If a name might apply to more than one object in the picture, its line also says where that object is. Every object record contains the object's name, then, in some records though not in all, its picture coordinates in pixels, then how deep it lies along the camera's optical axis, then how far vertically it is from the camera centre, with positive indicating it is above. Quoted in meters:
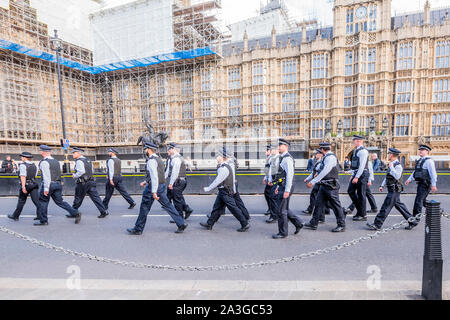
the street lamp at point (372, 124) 22.25 +1.01
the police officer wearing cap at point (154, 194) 4.77 -1.10
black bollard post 2.42 -1.24
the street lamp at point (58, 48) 12.46 +5.15
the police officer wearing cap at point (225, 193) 4.94 -1.14
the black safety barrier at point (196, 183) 9.84 -1.84
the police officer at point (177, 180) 5.84 -1.04
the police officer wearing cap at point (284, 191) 4.53 -1.04
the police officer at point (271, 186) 5.09 -1.19
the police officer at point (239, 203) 5.47 -1.52
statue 16.96 +0.10
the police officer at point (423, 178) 4.94 -0.91
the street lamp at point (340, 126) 24.48 +0.98
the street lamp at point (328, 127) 24.79 +0.98
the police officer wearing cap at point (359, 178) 5.46 -1.00
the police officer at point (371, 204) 6.26 -1.84
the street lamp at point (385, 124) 22.27 +0.98
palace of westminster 24.91 +6.21
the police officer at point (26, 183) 5.77 -0.98
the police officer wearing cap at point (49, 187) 5.49 -1.03
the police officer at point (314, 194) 5.97 -1.48
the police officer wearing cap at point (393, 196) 4.80 -1.22
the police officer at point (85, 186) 6.18 -1.16
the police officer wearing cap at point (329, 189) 4.91 -1.10
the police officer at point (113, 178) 6.82 -1.06
